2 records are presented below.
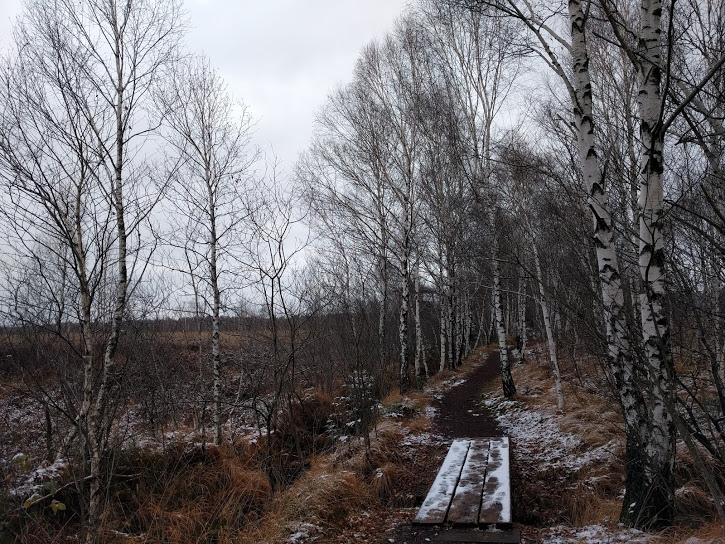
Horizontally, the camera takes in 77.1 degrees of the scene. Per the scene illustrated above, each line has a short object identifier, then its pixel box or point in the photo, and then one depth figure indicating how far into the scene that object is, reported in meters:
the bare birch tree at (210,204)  9.45
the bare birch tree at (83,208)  4.15
